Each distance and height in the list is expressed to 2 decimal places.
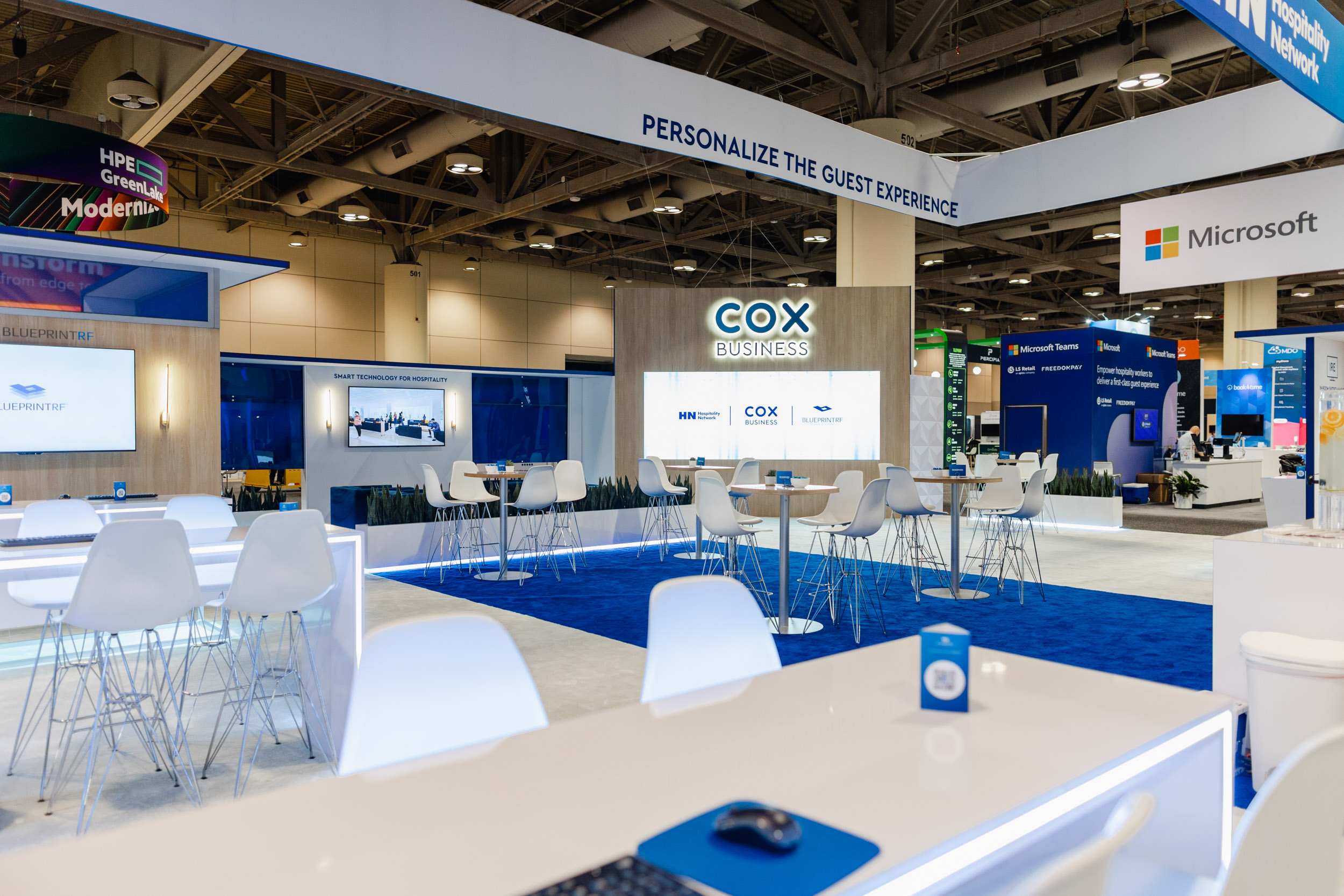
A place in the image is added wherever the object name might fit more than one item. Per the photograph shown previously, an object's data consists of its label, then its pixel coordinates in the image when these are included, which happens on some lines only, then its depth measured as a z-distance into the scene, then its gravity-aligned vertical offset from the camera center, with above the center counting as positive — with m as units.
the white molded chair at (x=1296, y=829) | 0.98 -0.48
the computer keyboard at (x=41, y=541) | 3.27 -0.45
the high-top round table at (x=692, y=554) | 8.12 -1.25
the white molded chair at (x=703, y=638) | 2.07 -0.52
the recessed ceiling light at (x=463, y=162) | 10.24 +3.04
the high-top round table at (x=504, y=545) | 7.27 -1.04
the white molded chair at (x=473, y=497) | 7.95 -0.66
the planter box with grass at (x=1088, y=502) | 10.66 -0.95
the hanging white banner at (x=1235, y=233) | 5.70 +1.32
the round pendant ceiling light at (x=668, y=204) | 12.02 +3.00
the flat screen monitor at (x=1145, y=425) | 14.74 -0.02
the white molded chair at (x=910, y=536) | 6.36 -1.05
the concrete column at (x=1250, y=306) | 15.66 +2.12
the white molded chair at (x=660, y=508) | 8.59 -0.90
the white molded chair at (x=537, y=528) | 7.66 -1.02
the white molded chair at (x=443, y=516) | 7.63 -0.87
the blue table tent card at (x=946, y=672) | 1.58 -0.45
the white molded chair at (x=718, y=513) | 5.54 -0.57
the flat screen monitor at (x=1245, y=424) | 15.60 +0.00
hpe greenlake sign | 5.39 +1.59
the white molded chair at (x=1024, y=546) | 6.62 -0.98
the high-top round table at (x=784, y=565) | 5.42 -0.88
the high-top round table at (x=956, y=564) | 6.41 -1.04
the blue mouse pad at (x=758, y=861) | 0.96 -0.50
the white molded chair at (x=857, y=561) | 5.33 -0.96
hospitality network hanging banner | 2.94 +1.45
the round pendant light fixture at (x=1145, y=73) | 6.86 +2.78
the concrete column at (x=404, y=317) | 15.51 +1.88
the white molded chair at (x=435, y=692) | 1.62 -0.52
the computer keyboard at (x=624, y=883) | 0.93 -0.49
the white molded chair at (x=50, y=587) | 3.15 -0.61
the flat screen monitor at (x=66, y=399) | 5.99 +0.16
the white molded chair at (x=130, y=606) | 2.81 -0.60
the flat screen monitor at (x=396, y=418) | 11.95 +0.08
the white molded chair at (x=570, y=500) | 8.30 -0.72
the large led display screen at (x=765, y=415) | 11.72 +0.12
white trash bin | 2.92 -0.91
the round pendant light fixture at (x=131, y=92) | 7.63 +2.89
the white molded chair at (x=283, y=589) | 3.16 -0.61
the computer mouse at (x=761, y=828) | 1.03 -0.48
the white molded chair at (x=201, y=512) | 4.33 -0.44
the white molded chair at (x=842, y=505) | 6.00 -0.59
